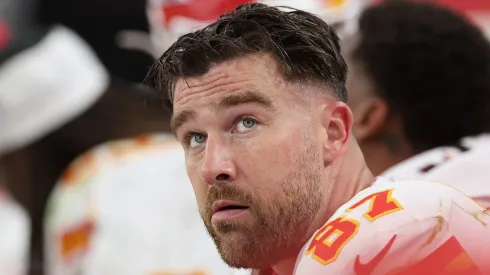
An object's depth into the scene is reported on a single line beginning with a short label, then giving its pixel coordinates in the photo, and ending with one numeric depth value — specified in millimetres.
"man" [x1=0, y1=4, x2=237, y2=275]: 6047
